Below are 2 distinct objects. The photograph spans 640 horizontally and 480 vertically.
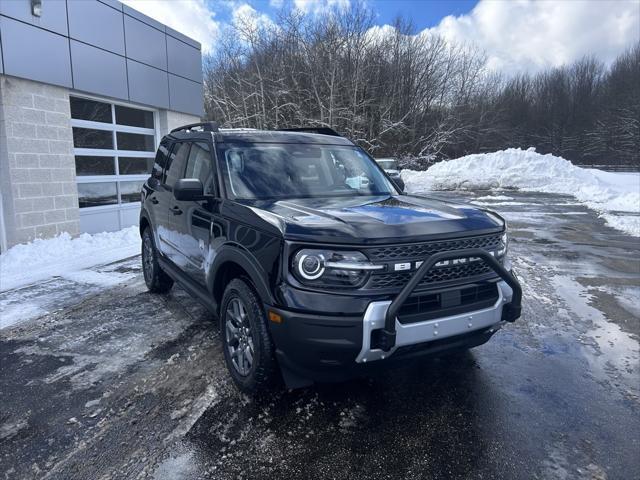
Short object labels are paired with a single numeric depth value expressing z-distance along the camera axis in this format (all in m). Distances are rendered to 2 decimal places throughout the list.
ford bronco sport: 2.68
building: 8.05
